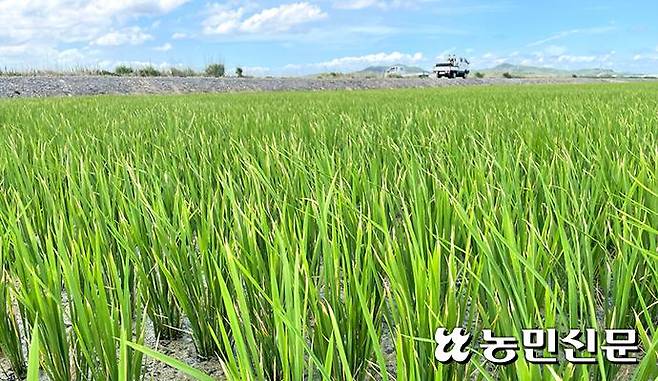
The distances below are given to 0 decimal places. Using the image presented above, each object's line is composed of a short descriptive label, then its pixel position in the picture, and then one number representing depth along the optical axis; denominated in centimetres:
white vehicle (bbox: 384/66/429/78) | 3136
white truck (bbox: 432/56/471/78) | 3231
